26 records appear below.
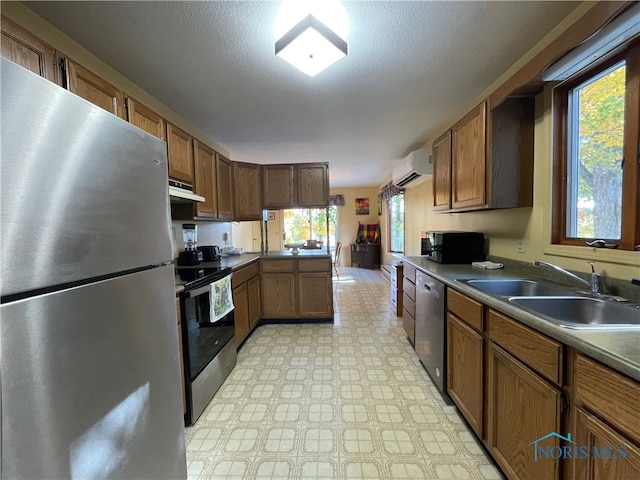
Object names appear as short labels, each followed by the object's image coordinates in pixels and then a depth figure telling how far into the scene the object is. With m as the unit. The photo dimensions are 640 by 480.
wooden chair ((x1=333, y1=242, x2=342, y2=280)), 6.79
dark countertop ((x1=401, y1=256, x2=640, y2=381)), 0.71
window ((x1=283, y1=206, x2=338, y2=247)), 7.98
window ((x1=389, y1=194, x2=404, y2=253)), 5.63
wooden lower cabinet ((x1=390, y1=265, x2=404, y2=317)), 3.48
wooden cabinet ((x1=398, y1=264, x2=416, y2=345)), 2.55
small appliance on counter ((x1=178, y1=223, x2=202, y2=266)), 2.51
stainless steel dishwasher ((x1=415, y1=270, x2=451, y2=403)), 1.86
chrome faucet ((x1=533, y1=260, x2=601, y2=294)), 1.32
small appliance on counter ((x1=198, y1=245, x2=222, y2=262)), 2.84
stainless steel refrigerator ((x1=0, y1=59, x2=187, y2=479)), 0.57
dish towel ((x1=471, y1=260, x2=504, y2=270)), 2.06
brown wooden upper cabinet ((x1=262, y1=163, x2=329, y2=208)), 3.60
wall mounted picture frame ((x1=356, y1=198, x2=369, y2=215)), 7.90
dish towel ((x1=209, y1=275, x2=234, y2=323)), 1.95
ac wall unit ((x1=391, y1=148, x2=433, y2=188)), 3.38
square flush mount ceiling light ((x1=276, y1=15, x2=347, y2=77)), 1.40
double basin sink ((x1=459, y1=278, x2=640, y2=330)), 1.09
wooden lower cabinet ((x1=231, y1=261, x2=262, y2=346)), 2.63
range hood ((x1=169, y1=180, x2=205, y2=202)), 1.86
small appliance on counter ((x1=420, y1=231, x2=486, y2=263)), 2.34
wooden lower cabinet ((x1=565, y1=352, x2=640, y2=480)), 0.69
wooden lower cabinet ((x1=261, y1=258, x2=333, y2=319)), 3.41
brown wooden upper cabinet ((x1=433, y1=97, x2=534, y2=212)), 1.84
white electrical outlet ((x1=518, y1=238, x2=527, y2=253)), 1.92
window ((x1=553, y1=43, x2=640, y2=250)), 1.26
